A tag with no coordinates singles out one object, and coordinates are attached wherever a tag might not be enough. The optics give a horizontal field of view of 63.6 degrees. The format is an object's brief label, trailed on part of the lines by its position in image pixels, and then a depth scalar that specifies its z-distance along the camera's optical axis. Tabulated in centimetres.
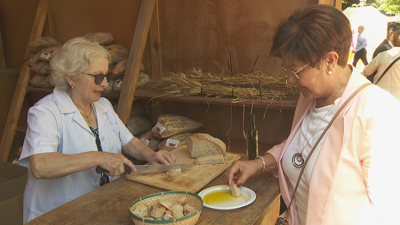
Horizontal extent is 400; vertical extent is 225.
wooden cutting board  200
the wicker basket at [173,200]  143
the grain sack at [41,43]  442
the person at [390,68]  262
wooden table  166
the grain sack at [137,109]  402
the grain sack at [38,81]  442
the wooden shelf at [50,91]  385
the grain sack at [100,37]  397
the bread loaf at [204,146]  256
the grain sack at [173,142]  328
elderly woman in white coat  211
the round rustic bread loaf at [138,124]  382
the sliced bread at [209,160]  236
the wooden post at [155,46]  391
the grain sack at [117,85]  374
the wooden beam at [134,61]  352
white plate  176
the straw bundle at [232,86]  287
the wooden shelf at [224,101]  279
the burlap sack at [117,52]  382
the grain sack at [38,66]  440
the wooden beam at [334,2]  295
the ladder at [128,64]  353
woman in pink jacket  146
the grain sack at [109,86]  377
